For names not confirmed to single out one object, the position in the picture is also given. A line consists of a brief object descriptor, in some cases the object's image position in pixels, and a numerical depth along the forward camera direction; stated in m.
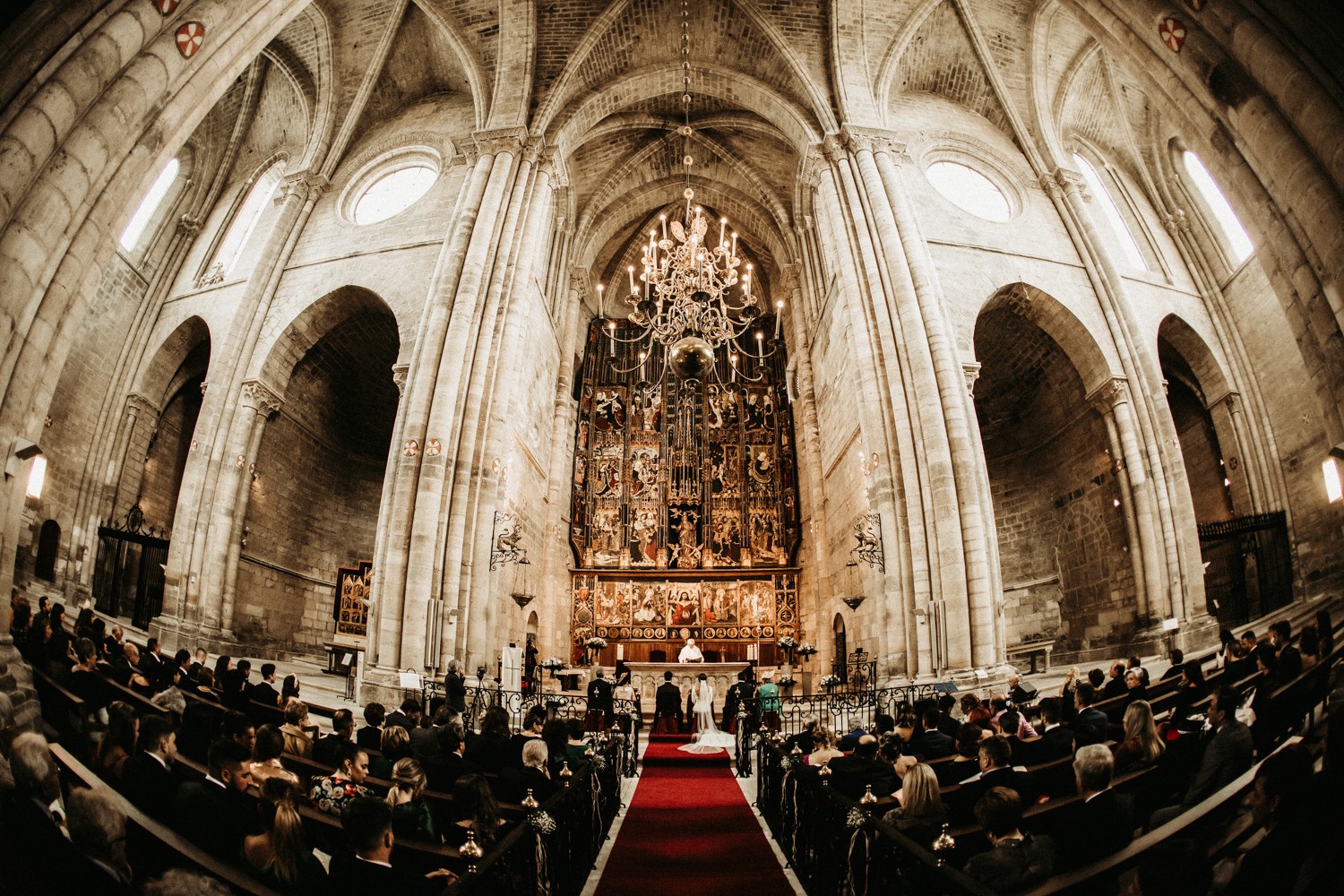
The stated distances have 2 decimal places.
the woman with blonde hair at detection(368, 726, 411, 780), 4.91
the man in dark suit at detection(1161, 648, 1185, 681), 7.81
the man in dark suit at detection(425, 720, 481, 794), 4.82
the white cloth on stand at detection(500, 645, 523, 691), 13.74
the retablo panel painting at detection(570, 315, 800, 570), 21.67
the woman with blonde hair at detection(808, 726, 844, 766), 6.10
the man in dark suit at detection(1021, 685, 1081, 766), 5.13
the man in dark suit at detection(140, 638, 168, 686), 7.78
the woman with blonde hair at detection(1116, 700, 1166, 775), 4.20
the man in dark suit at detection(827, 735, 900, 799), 4.71
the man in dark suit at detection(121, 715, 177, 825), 3.35
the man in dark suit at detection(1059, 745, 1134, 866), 3.03
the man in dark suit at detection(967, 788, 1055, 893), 3.01
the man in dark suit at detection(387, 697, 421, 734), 6.44
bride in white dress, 11.66
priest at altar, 17.66
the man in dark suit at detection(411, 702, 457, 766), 5.61
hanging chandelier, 12.78
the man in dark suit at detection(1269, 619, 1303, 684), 4.36
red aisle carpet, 5.04
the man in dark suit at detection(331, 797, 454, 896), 2.59
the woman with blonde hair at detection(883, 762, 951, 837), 3.48
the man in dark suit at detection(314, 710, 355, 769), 4.95
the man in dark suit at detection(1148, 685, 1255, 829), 3.63
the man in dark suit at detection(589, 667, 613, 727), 10.88
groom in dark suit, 13.01
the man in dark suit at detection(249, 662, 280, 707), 8.16
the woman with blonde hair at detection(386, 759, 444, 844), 3.69
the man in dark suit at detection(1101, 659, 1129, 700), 7.76
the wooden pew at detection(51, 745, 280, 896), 2.19
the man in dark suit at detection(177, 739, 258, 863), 3.04
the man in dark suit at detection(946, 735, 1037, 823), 4.03
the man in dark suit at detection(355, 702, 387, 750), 5.92
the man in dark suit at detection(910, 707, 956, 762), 5.80
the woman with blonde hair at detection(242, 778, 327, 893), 2.72
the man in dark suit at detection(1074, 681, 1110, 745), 4.49
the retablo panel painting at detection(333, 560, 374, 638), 14.23
